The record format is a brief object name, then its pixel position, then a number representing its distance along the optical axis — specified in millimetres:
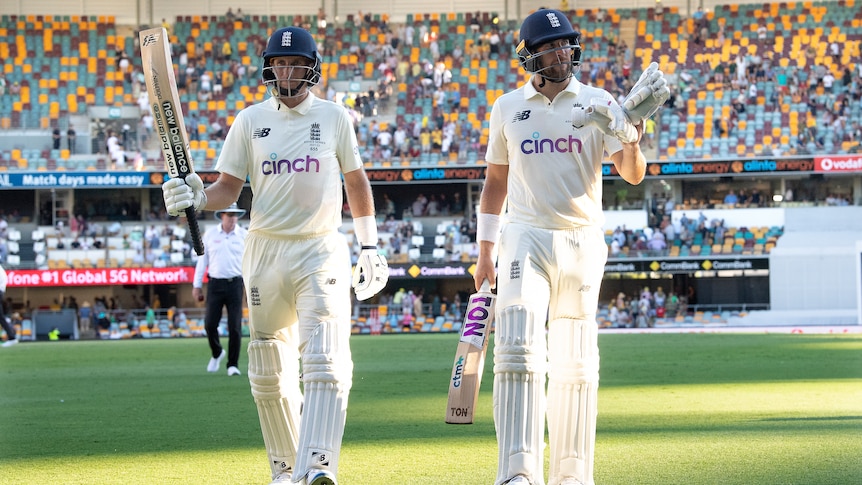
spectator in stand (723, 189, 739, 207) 41438
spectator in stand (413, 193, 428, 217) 42781
